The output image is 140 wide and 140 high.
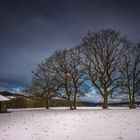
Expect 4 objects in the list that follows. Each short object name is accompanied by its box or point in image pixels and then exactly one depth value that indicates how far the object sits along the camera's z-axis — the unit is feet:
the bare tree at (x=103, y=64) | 91.38
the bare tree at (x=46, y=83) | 112.04
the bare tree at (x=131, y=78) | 93.94
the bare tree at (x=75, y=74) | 103.62
